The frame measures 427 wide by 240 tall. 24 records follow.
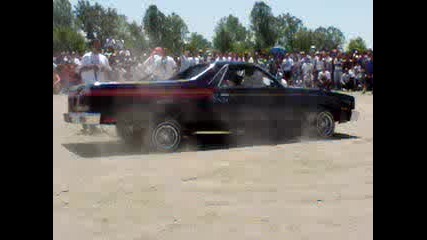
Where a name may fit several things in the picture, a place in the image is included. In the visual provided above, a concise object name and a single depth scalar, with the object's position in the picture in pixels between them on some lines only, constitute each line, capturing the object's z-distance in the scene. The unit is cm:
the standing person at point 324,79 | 2309
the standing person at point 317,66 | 2364
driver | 822
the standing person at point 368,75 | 2334
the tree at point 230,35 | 6122
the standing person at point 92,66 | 1018
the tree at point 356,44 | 9006
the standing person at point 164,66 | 1400
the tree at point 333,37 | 7656
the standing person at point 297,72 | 2395
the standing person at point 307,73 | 2358
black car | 730
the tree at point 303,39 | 7144
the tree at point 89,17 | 3797
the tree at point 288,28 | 5958
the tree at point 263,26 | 4876
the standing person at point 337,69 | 2479
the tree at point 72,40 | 4471
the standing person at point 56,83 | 2174
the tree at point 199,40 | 9260
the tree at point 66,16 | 4686
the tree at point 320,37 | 7625
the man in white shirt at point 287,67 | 2330
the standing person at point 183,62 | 1706
